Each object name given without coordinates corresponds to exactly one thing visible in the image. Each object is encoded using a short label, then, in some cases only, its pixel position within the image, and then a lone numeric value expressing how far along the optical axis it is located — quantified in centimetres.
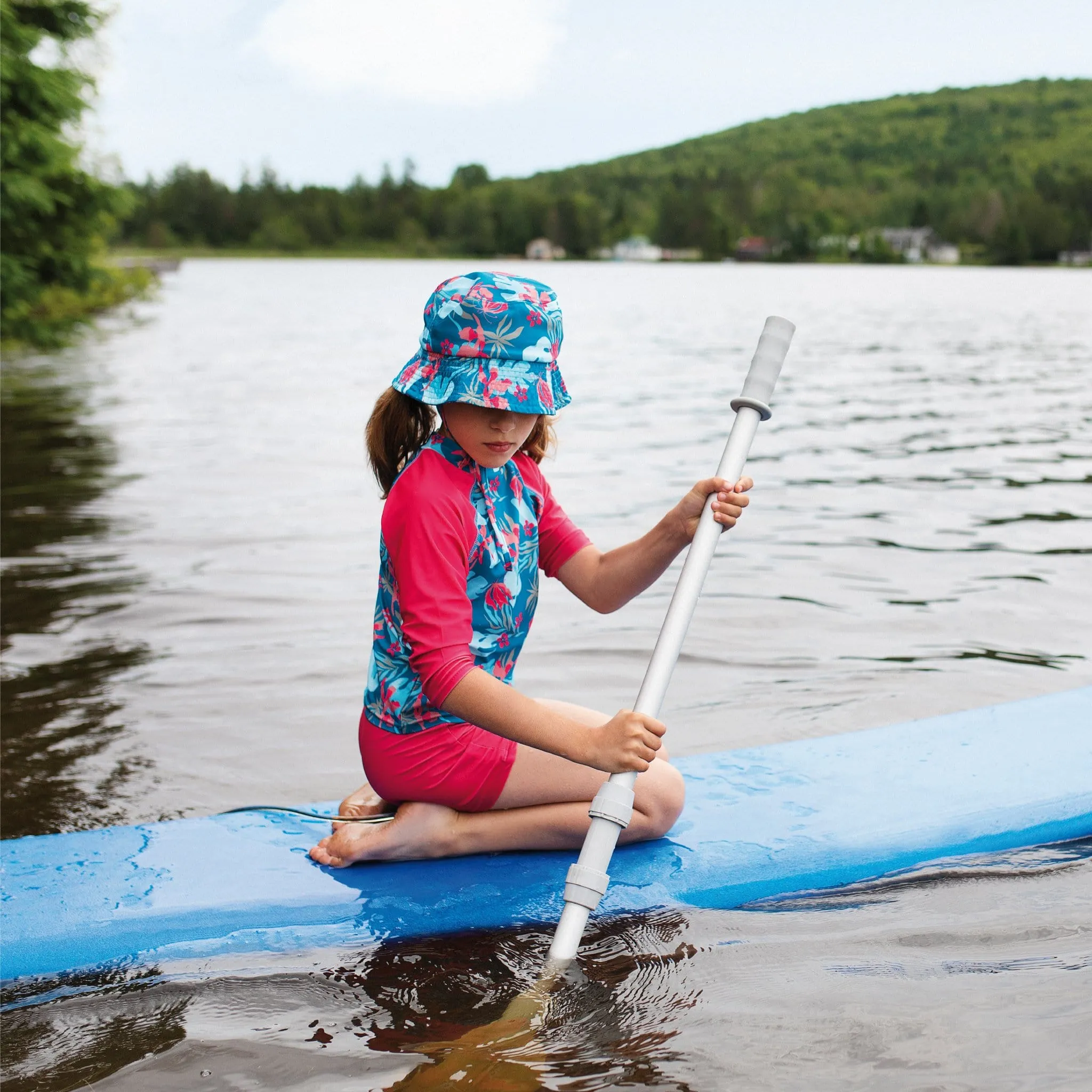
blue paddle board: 242
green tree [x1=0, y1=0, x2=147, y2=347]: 1107
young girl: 232
